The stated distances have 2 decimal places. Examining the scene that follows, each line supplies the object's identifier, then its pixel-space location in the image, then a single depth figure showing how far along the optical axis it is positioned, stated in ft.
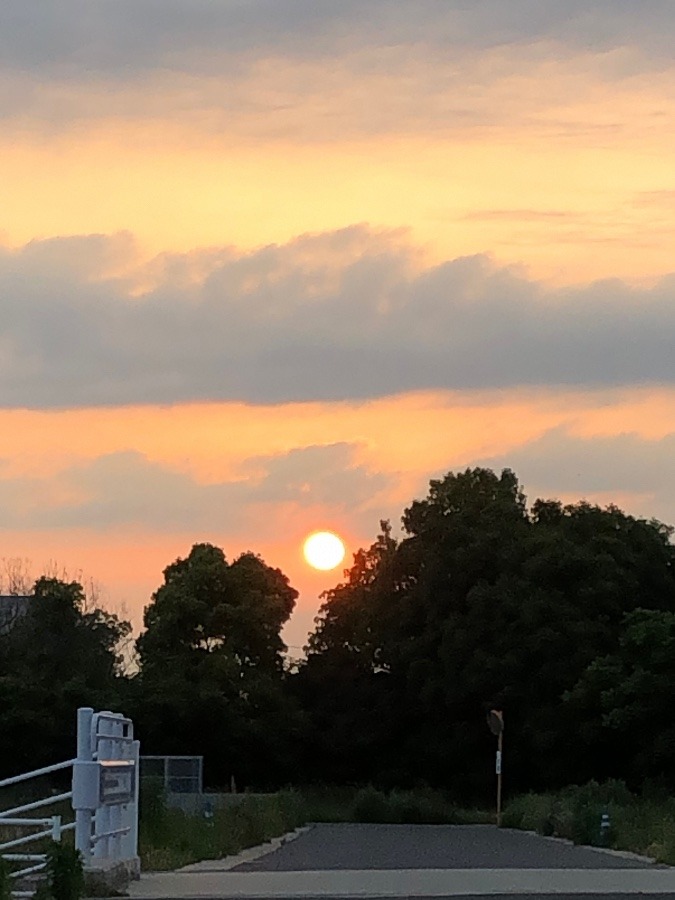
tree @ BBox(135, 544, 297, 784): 210.18
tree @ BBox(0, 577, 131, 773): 197.57
